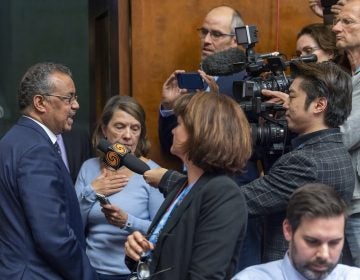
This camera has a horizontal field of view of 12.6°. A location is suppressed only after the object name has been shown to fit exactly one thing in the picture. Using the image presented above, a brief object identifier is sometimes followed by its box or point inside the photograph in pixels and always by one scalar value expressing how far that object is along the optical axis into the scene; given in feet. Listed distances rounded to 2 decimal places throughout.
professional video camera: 22.38
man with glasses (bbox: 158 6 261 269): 26.20
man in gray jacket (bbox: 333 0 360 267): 22.00
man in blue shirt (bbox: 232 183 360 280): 16.92
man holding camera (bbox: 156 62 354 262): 20.82
